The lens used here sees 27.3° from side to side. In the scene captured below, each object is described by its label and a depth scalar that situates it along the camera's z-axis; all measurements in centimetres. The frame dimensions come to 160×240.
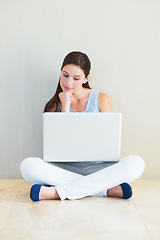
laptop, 197
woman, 204
